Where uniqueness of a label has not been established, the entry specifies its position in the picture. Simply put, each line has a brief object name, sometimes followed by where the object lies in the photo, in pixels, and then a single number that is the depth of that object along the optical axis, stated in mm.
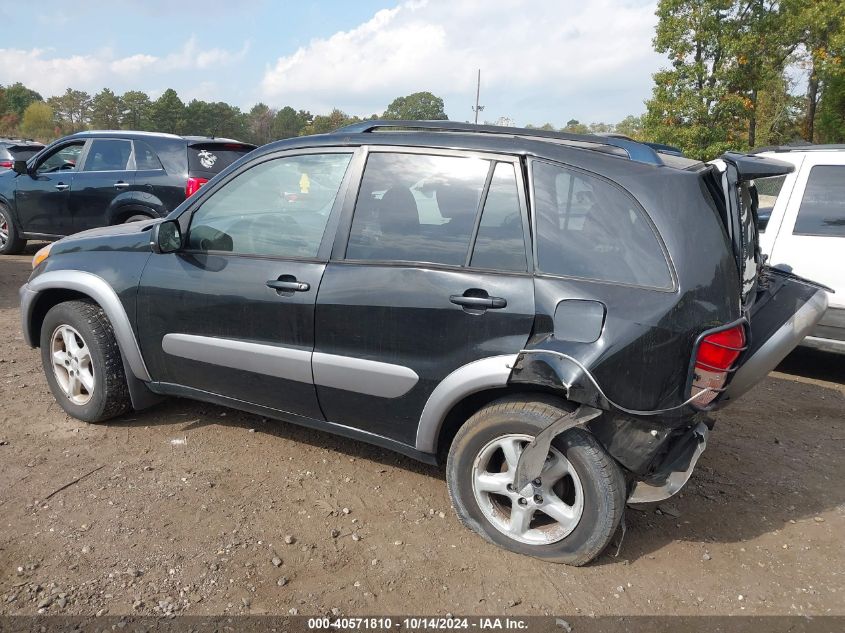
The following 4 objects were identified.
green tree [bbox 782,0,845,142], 20391
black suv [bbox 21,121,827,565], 2541
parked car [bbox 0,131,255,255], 7746
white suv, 5102
